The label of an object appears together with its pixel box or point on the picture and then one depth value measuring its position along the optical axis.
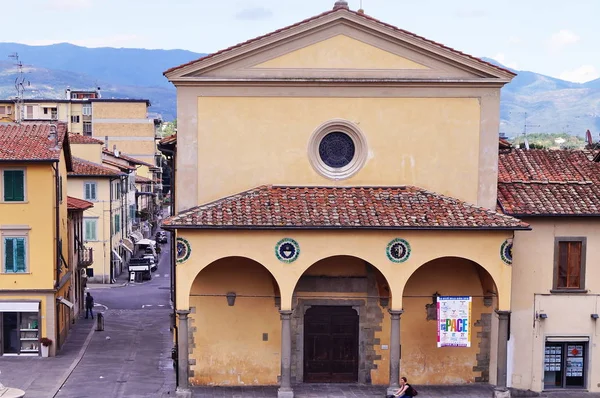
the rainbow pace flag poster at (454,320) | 25.53
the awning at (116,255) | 58.97
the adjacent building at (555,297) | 26.75
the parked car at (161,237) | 85.91
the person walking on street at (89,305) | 42.75
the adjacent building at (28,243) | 32.28
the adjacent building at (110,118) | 90.12
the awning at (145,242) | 68.44
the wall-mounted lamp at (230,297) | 26.72
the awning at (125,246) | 63.34
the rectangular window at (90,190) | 53.56
